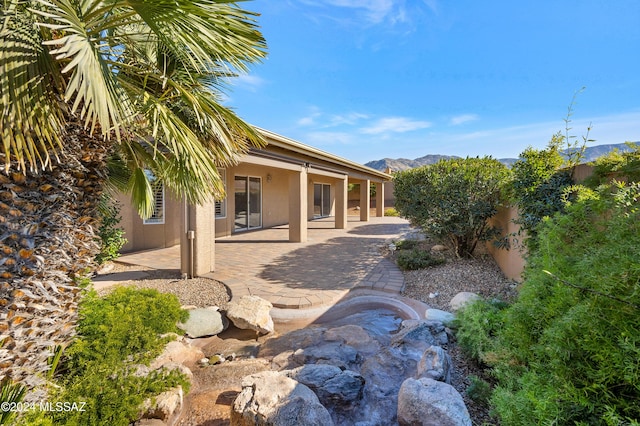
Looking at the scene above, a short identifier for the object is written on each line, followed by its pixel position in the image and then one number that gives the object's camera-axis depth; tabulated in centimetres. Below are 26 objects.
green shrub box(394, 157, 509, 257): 703
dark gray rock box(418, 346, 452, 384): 309
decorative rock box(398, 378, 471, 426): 236
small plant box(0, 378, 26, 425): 207
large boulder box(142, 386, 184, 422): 285
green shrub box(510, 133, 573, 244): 442
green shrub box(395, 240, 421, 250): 996
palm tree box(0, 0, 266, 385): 208
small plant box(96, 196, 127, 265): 731
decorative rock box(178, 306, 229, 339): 473
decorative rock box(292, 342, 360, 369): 386
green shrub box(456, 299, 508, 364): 347
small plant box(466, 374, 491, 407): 285
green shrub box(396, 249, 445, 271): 760
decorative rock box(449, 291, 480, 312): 502
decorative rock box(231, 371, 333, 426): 247
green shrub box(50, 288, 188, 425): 253
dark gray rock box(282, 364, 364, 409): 306
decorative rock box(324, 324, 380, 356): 431
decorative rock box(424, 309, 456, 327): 462
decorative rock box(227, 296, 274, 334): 486
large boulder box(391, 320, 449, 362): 390
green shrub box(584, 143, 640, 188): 285
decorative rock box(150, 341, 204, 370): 389
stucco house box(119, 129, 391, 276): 700
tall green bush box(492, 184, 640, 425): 127
